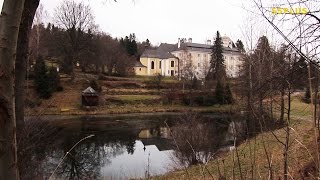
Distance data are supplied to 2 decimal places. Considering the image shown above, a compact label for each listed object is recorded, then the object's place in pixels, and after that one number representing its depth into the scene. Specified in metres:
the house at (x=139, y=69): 65.50
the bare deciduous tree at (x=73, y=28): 46.56
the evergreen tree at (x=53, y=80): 39.84
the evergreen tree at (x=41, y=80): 38.56
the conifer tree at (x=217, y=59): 58.55
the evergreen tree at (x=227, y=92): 38.49
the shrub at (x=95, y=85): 42.38
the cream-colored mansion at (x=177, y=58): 65.88
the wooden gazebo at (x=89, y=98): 38.59
